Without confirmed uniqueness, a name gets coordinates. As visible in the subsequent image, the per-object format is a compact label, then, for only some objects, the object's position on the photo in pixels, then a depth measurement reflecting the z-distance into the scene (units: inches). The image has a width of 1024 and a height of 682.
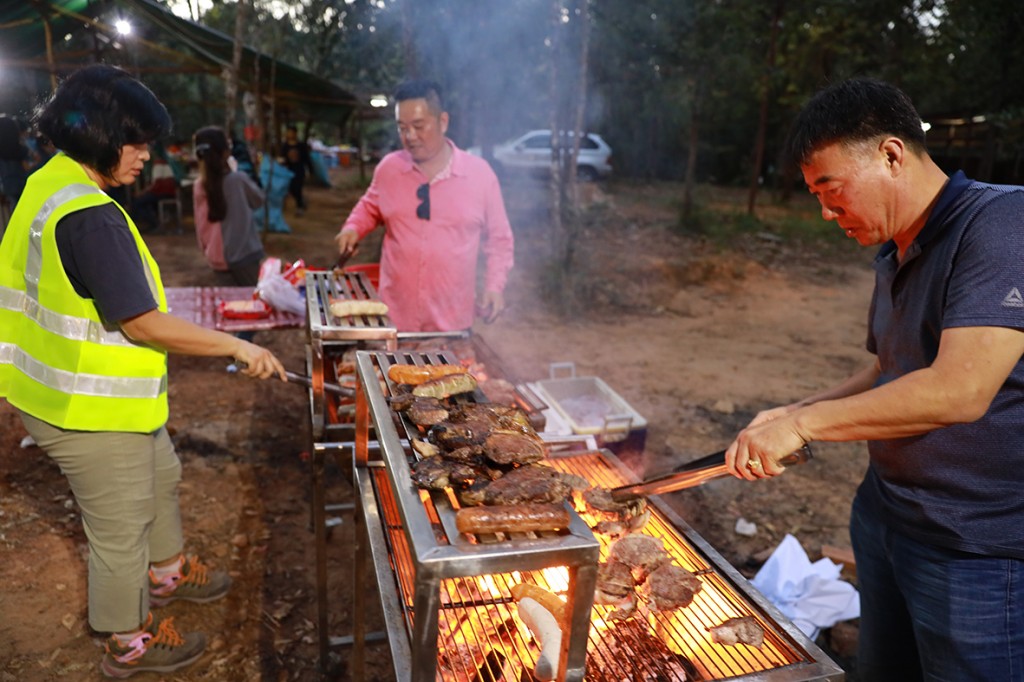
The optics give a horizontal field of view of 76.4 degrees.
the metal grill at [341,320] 119.5
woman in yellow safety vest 99.0
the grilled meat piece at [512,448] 71.2
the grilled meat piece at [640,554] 80.6
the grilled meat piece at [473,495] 62.9
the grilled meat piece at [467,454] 71.4
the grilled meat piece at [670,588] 75.4
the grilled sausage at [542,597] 68.3
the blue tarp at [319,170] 905.5
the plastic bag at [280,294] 185.8
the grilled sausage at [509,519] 57.0
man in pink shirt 171.3
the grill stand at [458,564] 52.5
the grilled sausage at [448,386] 88.0
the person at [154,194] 560.4
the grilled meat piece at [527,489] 62.7
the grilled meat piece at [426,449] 72.7
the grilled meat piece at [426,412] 80.0
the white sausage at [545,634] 65.0
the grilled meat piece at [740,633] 69.1
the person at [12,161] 313.7
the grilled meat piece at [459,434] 74.0
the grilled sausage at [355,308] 127.3
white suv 854.5
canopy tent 381.1
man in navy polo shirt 66.2
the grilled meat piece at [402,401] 83.9
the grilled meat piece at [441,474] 64.6
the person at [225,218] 272.1
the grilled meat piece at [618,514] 90.0
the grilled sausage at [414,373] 94.0
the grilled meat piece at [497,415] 81.3
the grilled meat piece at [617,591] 77.0
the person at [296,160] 674.8
